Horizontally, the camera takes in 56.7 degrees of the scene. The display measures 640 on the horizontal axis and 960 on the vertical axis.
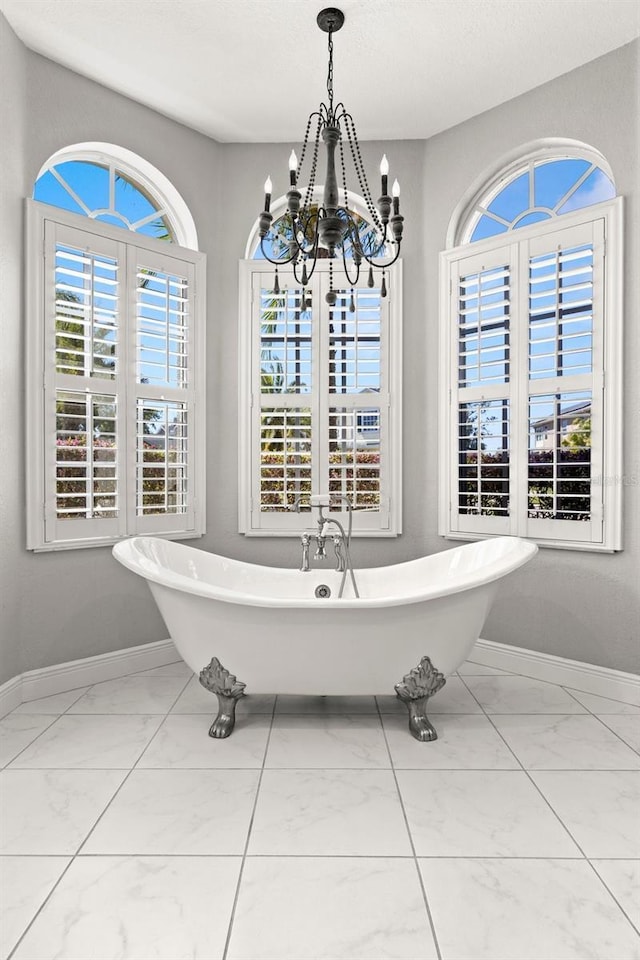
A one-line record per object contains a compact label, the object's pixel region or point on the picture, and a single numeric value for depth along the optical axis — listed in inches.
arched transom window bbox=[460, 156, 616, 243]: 120.9
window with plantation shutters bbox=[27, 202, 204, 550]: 114.0
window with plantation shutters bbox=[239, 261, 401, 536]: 140.6
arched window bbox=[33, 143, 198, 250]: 122.8
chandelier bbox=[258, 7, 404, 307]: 82.5
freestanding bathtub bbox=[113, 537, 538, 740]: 91.7
